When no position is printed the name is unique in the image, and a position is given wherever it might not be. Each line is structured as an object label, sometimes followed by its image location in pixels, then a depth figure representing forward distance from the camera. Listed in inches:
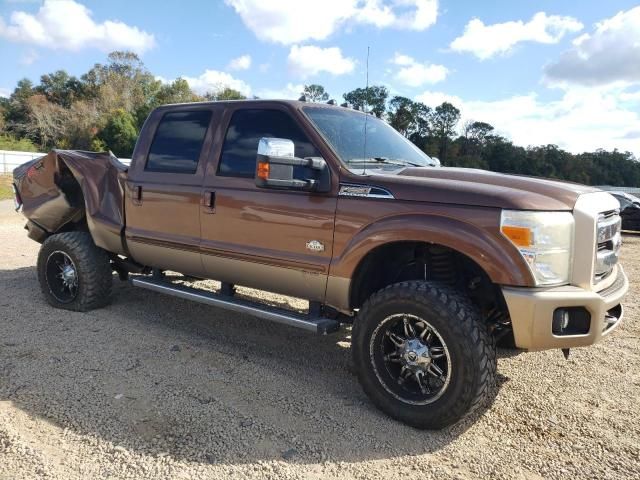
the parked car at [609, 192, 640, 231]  576.2
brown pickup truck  119.6
